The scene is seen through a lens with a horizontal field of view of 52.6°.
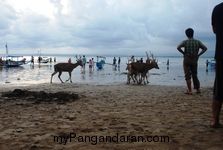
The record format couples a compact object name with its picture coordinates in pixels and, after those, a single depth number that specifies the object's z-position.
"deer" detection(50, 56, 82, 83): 15.36
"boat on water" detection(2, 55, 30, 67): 37.58
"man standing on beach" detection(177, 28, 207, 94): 7.36
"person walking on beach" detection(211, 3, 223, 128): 3.46
